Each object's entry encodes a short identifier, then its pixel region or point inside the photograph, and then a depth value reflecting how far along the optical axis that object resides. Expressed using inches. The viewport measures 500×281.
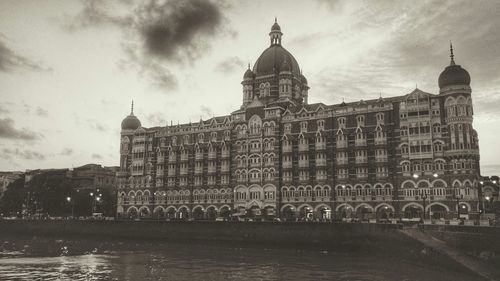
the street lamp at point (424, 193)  3097.7
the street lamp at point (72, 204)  4613.7
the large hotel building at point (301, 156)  3080.7
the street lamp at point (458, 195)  2970.5
